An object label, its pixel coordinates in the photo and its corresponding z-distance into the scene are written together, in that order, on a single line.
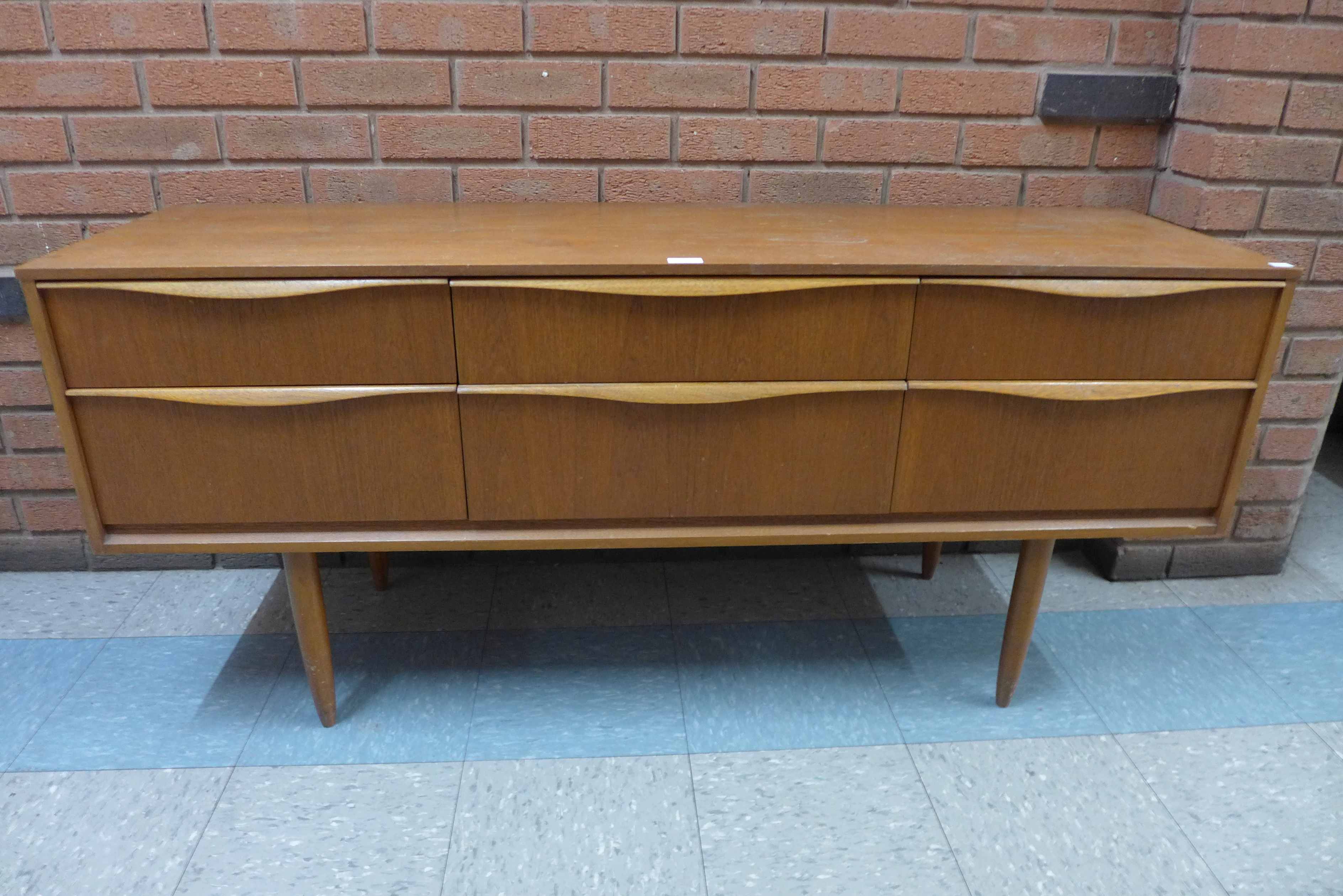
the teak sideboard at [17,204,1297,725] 1.23
